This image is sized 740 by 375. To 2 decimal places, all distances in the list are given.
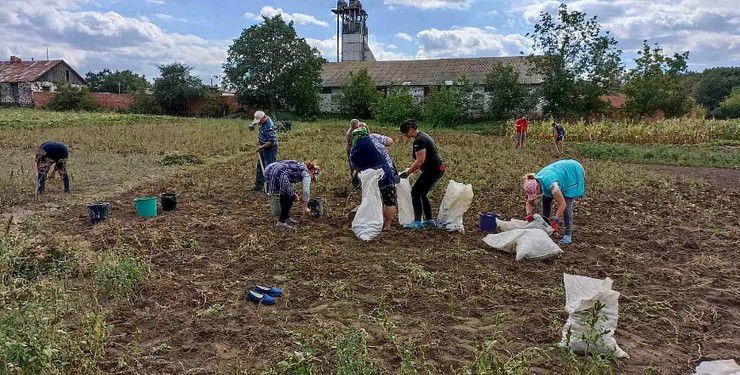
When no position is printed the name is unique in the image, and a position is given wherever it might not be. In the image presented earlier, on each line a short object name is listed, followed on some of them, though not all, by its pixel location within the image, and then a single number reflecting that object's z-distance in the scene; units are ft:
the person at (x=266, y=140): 28.48
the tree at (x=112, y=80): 184.88
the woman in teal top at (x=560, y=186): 18.39
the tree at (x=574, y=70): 102.42
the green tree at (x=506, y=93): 104.22
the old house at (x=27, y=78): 136.77
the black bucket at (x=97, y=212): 21.70
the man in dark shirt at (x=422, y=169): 20.33
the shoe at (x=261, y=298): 13.70
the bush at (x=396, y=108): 110.73
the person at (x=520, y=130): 59.62
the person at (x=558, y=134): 55.21
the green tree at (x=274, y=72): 126.00
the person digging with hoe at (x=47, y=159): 26.86
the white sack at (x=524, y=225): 19.21
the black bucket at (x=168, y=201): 24.14
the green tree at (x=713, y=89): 174.29
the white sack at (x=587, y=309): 10.76
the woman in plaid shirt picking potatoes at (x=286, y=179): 20.34
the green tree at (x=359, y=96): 124.06
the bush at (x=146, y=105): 123.65
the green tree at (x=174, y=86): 124.47
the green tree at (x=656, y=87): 98.84
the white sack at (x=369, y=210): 19.83
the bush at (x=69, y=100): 118.93
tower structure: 183.32
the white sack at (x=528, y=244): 17.51
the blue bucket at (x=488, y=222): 21.02
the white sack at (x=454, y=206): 20.63
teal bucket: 23.08
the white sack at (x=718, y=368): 10.00
